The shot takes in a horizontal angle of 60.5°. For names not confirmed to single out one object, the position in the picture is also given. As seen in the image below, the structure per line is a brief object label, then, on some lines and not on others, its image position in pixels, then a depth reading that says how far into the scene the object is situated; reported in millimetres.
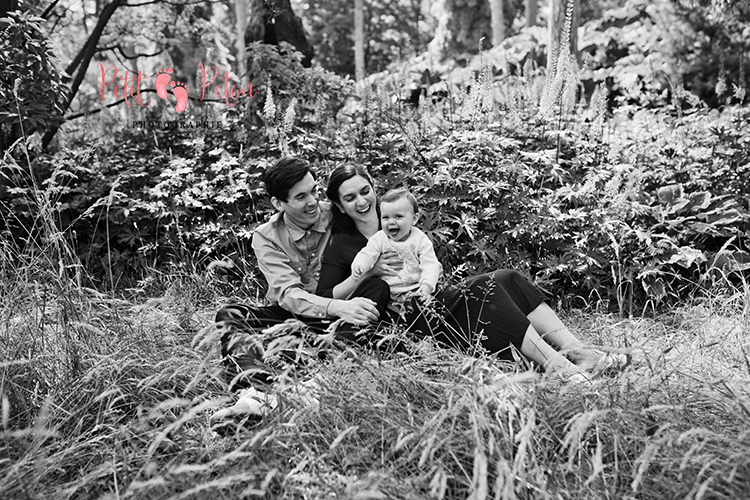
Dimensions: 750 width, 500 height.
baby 2973
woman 2670
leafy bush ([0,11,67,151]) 3926
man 2734
